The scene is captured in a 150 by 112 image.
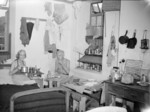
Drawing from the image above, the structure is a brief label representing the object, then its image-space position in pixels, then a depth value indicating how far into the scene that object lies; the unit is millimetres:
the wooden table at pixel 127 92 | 2609
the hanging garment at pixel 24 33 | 4160
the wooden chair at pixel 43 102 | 2277
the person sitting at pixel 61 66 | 4449
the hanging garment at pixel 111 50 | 3645
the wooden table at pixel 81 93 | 3160
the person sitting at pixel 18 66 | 3647
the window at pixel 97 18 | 4422
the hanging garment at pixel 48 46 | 4520
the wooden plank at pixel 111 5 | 3521
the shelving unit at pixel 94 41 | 4297
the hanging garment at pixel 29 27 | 4246
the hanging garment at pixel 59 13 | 4555
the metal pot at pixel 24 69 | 3809
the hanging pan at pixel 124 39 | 3399
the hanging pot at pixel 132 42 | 3266
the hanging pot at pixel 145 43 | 3088
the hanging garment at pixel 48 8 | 4441
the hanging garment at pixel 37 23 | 4363
